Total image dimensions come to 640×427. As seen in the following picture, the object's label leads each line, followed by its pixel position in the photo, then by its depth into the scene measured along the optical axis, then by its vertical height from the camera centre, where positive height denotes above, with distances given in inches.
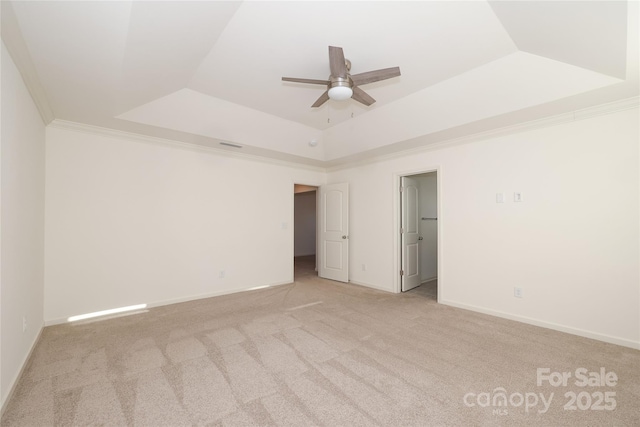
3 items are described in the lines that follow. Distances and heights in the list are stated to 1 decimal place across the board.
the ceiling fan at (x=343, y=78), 89.7 +50.2
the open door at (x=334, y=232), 215.3 -14.7
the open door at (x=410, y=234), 187.3 -15.0
